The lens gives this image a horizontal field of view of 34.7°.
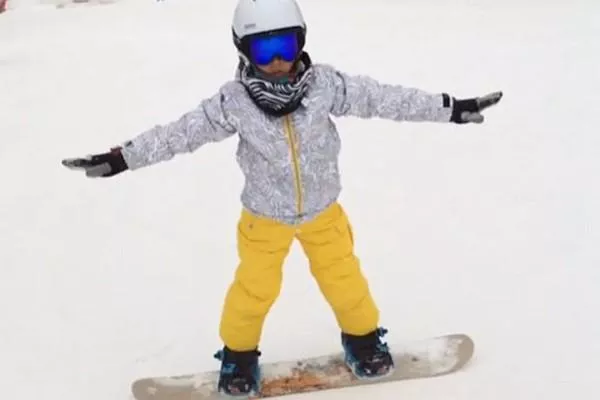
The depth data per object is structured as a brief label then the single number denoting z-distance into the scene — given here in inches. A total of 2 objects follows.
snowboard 73.6
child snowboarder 61.1
